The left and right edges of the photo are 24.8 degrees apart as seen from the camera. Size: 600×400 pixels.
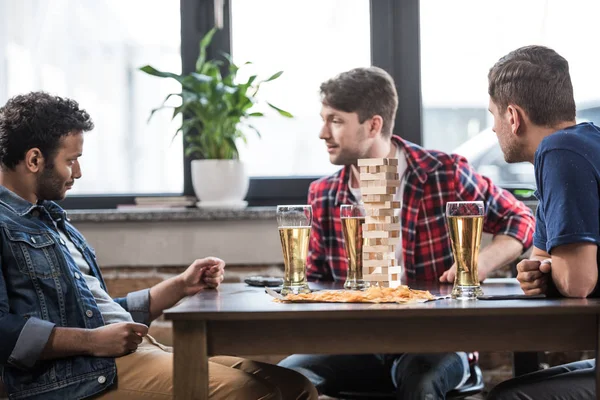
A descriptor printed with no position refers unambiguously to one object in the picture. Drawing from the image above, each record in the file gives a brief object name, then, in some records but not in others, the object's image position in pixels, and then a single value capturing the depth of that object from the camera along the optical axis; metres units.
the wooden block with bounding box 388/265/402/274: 2.74
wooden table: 2.44
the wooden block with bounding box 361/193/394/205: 2.75
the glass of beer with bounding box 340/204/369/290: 2.81
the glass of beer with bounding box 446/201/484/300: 2.62
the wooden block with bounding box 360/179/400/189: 2.75
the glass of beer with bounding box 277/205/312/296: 2.71
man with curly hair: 2.67
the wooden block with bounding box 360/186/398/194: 2.74
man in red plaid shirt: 3.13
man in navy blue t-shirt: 2.53
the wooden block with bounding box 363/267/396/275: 2.74
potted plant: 4.05
